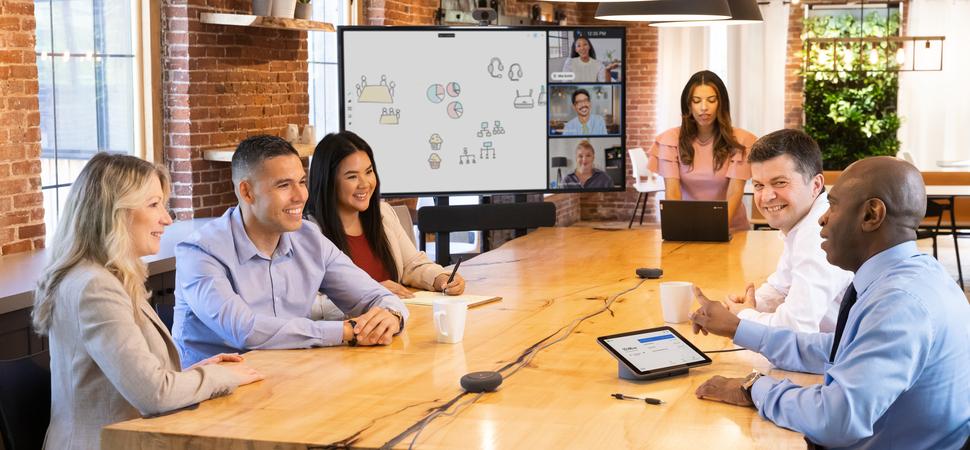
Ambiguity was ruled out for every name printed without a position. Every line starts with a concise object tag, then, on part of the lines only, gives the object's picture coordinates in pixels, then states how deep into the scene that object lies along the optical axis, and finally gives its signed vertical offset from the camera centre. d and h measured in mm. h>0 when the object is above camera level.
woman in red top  3734 -311
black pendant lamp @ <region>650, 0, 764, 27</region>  4836 +508
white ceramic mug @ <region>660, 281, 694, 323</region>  2992 -466
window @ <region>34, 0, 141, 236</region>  5020 +205
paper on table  3365 -537
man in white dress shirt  2768 -243
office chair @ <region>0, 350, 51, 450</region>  2322 -590
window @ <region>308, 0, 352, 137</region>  7430 +402
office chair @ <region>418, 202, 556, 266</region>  5184 -425
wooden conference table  1996 -552
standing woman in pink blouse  5152 -103
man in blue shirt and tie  1882 -367
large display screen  5445 +119
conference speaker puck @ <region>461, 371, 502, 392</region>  2291 -528
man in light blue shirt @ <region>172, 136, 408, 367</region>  2803 -416
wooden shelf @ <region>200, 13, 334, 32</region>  5766 +570
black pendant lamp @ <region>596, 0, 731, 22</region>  4082 +447
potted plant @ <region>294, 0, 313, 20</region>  6316 +682
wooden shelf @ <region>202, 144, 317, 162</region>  5836 -140
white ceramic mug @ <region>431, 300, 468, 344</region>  2768 -481
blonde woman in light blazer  2250 -405
